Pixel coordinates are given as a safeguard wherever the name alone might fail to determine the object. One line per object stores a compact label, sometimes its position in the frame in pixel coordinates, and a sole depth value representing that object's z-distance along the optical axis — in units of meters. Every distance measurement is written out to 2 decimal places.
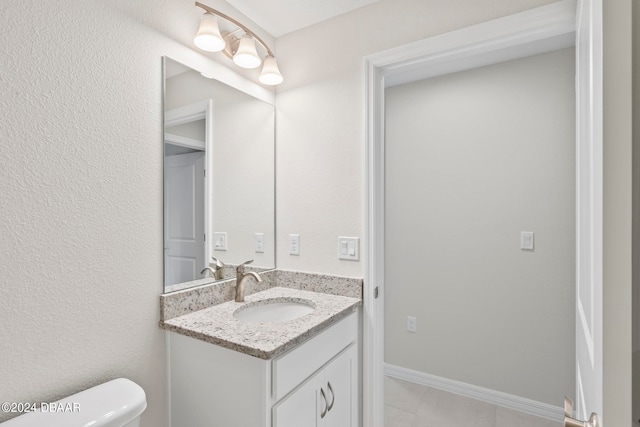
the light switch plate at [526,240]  2.12
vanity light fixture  1.37
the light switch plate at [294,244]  1.83
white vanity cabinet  1.09
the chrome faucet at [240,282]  1.56
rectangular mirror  1.36
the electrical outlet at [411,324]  2.52
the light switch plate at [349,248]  1.65
